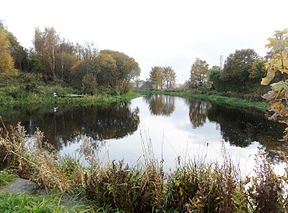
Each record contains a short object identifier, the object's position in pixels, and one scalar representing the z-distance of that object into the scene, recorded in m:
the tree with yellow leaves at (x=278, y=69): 1.18
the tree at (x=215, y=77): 30.97
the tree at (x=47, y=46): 28.06
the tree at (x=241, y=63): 24.07
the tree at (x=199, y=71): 43.02
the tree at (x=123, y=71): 29.09
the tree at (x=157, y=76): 55.41
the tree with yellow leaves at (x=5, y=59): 21.75
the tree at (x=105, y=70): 26.23
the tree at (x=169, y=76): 57.41
